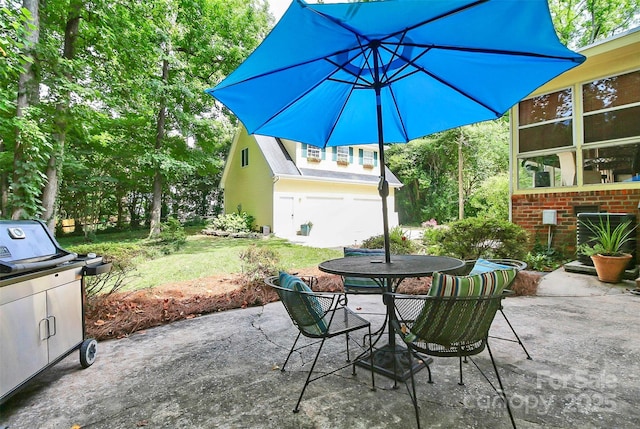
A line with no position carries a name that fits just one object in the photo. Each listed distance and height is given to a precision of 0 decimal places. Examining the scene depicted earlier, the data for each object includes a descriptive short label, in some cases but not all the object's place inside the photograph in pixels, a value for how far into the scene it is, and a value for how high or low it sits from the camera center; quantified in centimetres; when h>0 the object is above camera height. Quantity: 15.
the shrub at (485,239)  549 -51
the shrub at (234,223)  1395 -36
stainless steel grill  185 -56
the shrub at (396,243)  662 -68
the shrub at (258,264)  513 -85
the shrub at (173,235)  1019 -62
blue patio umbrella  198 +116
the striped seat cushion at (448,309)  177 -55
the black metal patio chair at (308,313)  209 -68
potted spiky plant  494 -72
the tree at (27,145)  535 +125
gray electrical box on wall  673 -17
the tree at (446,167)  1953 +303
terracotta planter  492 -90
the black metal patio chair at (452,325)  176 -66
